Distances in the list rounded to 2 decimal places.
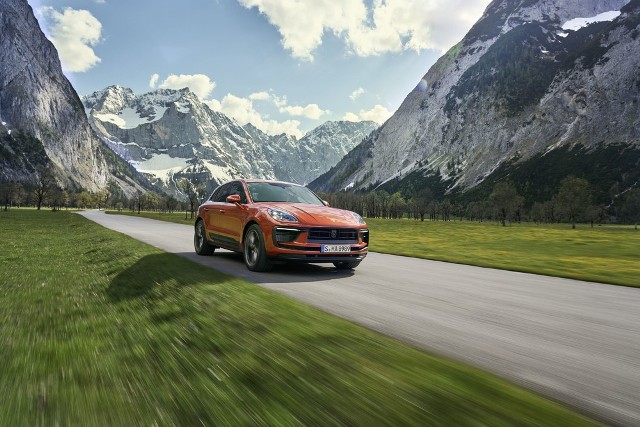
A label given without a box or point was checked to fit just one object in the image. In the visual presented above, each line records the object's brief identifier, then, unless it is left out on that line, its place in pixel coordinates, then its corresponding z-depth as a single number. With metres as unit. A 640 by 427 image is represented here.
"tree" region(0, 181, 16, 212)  116.12
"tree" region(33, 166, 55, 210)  102.01
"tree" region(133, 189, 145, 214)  176.50
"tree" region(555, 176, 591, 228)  91.62
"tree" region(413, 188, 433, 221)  156.50
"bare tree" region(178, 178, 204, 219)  84.91
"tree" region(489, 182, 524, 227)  93.56
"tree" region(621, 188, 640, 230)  129.00
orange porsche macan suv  7.89
